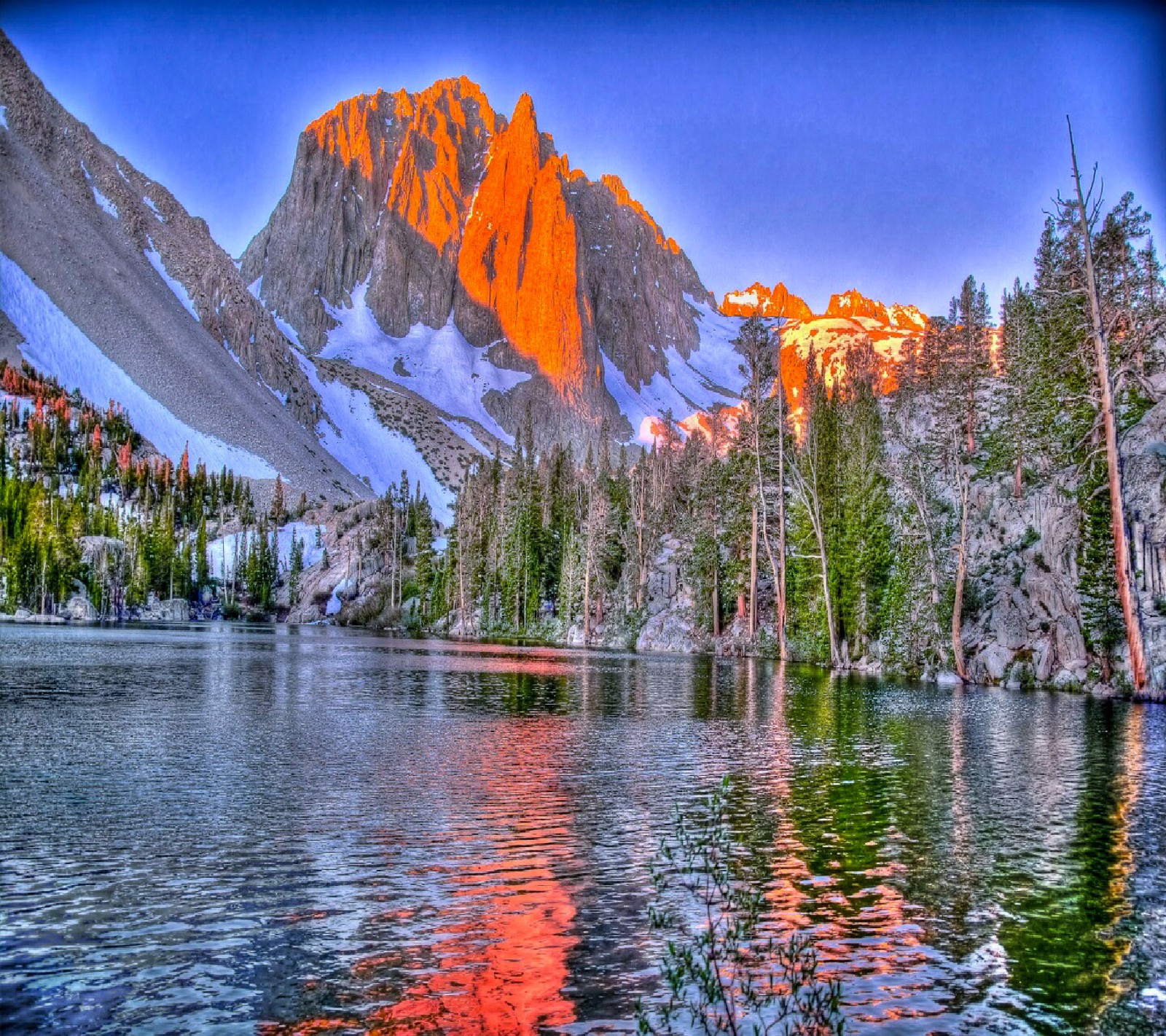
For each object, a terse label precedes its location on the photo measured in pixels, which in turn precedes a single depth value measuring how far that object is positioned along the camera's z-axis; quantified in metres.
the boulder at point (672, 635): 67.06
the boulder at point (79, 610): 111.06
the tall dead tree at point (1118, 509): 29.34
